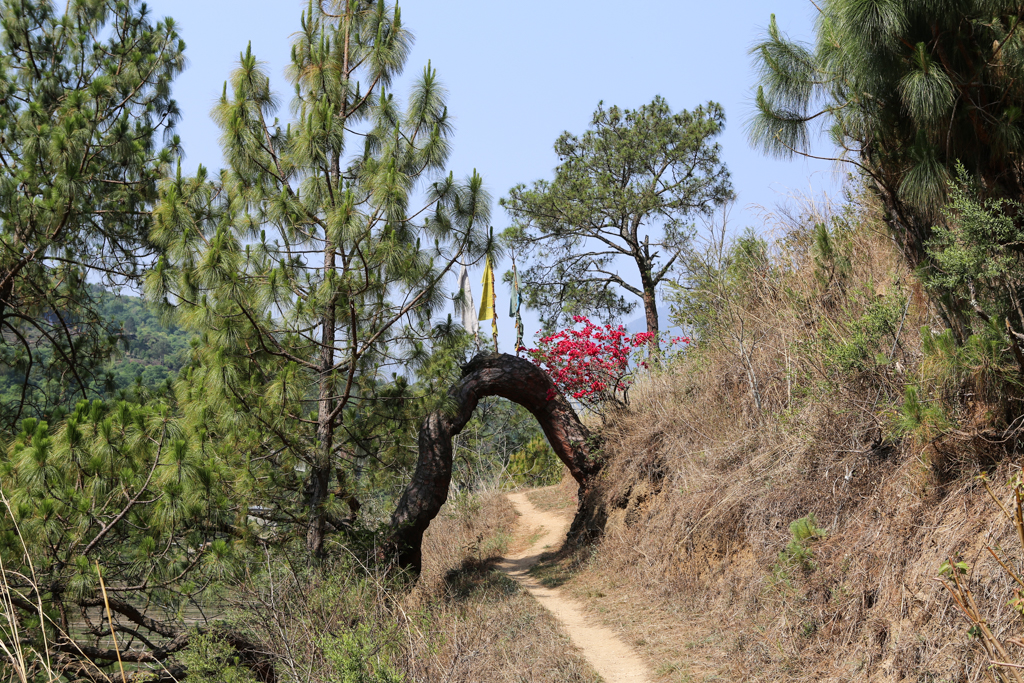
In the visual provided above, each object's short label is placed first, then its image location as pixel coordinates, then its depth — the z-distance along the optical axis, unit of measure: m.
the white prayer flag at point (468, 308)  9.39
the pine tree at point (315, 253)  6.74
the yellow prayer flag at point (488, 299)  15.26
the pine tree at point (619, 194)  18.52
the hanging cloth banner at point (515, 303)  18.39
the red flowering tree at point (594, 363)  11.91
